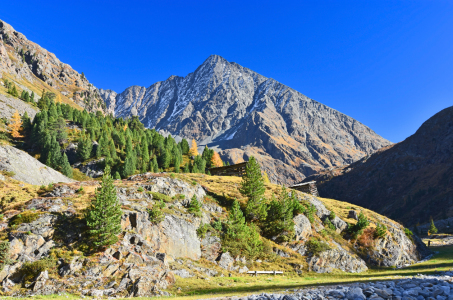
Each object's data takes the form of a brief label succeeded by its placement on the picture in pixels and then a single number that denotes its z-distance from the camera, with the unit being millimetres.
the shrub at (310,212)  49750
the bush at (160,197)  39500
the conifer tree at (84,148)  88750
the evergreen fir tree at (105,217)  26750
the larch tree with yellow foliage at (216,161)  115975
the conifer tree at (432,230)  92875
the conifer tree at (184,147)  125938
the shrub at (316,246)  42434
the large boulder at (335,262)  40500
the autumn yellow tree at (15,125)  90525
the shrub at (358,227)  51616
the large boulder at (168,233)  31359
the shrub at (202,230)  37328
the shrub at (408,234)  60247
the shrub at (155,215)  33156
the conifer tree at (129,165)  87550
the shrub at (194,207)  39844
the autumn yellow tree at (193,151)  127038
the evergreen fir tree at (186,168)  95594
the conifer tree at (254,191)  44969
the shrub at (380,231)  50906
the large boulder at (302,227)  44944
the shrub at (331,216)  53719
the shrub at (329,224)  52225
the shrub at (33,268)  22297
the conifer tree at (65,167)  74431
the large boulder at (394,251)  48547
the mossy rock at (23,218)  26966
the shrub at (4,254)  22194
